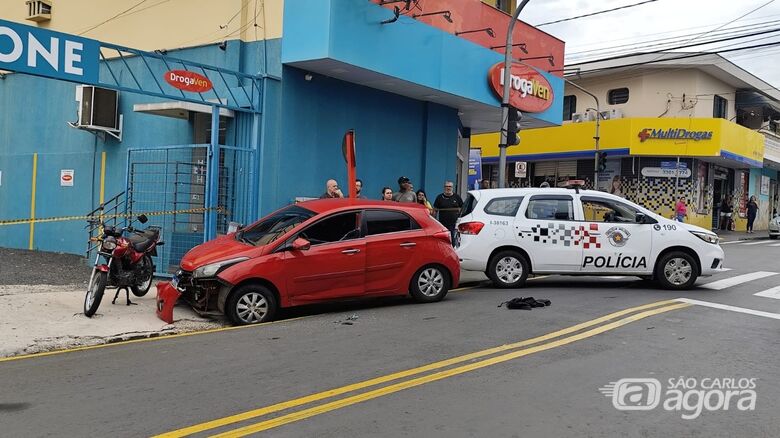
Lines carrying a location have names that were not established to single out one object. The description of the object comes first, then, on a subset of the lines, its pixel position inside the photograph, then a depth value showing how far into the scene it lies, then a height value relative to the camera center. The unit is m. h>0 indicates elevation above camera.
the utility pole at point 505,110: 14.16 +2.50
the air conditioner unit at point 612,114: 30.34 +5.24
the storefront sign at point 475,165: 22.14 +1.85
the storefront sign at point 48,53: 8.73 +2.11
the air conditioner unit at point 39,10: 16.86 +5.10
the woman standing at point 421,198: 13.75 +0.36
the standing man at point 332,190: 11.82 +0.39
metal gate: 12.29 +0.24
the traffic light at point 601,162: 24.97 +2.41
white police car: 10.99 -0.35
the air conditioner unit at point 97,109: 14.09 +2.08
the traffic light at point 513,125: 14.24 +2.11
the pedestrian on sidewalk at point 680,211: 25.96 +0.59
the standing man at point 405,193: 12.93 +0.43
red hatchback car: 8.10 -0.69
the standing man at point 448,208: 14.14 +0.17
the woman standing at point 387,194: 12.92 +0.39
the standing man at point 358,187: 12.67 +0.51
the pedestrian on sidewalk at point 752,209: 31.33 +0.94
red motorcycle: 8.20 -0.87
